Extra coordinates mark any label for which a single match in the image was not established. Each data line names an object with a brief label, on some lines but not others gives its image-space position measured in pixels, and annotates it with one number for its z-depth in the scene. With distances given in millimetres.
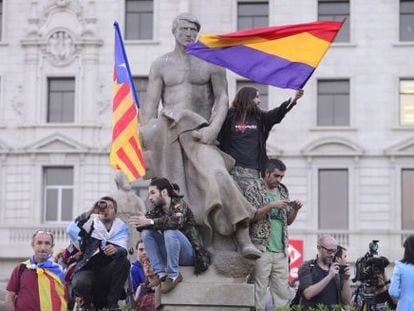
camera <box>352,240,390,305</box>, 12578
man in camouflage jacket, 11320
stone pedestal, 11586
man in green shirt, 11984
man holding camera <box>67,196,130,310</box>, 12359
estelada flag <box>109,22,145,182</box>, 20250
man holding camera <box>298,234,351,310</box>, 12156
